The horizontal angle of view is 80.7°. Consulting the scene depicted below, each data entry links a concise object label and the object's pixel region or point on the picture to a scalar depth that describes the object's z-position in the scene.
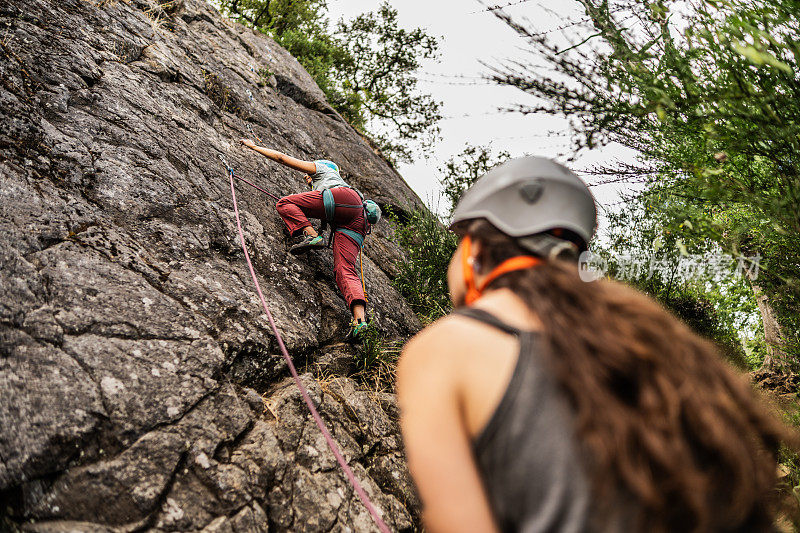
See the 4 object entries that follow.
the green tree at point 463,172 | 9.60
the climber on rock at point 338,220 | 5.42
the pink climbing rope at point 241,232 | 4.25
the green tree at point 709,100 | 2.43
